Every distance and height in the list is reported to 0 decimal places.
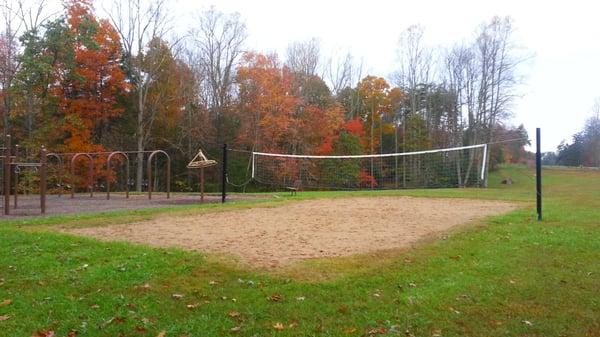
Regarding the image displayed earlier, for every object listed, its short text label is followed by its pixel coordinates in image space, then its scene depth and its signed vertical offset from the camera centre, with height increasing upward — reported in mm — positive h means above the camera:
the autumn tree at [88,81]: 27406 +5496
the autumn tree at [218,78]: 34688 +7147
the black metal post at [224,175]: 13008 +0
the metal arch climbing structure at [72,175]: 16334 -39
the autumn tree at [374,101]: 45062 +7127
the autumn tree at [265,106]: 34281 +4972
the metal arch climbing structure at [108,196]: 16281 -558
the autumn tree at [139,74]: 31312 +6673
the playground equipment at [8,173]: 10586 +9
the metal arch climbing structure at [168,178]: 16353 -121
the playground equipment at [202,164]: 14942 +345
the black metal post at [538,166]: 9627 +225
